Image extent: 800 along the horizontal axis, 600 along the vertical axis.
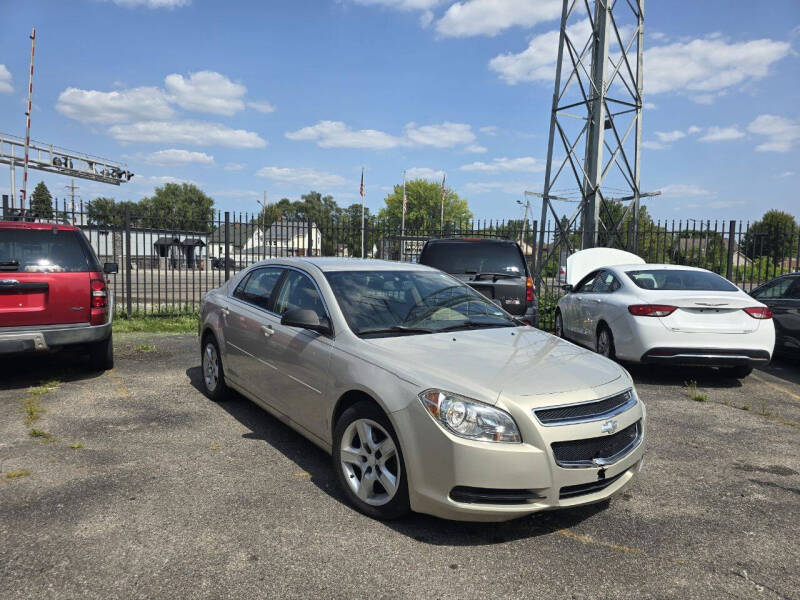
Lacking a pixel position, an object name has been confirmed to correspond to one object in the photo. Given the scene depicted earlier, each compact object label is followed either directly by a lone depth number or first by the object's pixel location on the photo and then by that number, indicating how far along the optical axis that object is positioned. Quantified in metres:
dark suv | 8.37
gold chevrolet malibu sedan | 2.96
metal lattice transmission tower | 14.41
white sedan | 6.68
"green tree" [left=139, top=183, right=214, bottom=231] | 100.31
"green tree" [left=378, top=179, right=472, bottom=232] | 85.06
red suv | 5.80
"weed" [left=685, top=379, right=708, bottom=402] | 6.35
